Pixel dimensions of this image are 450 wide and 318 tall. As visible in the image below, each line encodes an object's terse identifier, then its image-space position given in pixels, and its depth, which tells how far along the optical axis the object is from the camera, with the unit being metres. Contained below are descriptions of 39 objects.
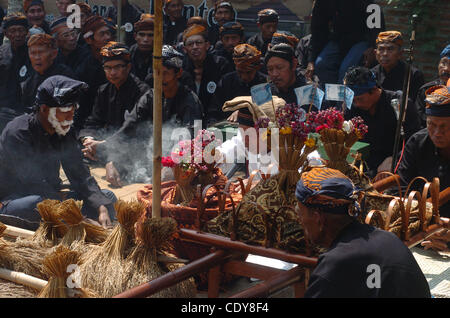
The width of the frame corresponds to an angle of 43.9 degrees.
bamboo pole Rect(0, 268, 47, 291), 2.70
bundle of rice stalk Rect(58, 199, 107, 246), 3.23
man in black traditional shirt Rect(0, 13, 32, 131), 7.32
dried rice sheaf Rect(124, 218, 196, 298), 2.83
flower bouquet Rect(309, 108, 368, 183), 3.00
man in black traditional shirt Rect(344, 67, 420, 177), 5.06
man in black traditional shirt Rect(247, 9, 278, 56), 7.75
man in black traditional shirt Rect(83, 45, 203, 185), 5.84
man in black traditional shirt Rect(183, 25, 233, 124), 7.11
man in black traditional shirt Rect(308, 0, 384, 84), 6.82
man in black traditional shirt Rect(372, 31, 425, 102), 6.10
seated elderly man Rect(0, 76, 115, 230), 4.11
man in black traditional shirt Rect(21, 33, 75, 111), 6.84
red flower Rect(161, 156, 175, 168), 3.42
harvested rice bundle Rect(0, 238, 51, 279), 2.97
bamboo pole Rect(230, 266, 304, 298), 2.32
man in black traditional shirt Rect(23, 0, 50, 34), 9.13
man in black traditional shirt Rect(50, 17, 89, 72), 7.97
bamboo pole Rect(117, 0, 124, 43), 7.81
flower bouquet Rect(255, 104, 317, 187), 2.86
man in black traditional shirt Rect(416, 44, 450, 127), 5.56
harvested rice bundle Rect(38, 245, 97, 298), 2.26
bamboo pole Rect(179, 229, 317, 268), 2.62
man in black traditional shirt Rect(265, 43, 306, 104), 5.55
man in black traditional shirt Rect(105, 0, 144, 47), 8.94
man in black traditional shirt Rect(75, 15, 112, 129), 7.14
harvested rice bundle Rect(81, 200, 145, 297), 2.81
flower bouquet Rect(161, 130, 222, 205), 3.38
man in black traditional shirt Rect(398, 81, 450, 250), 3.67
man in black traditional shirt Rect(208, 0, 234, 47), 8.34
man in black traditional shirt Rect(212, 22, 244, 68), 7.63
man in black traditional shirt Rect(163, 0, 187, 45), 8.71
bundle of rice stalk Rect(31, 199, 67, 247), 3.27
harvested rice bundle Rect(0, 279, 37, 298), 2.75
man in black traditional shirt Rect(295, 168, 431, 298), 2.12
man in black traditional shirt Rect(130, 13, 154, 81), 7.54
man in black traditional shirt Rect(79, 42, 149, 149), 6.51
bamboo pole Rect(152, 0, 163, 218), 2.84
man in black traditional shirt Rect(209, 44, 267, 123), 6.44
